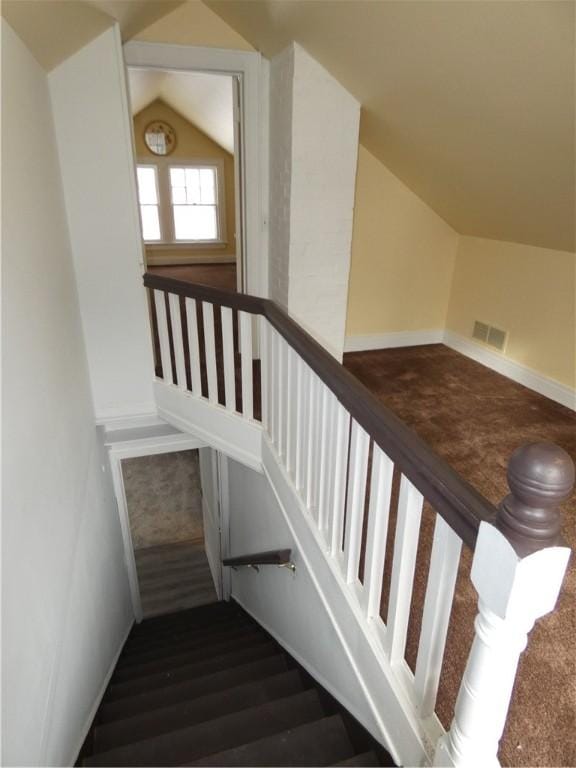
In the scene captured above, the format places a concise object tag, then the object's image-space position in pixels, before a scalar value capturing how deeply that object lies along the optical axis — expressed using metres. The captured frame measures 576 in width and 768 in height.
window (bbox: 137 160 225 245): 7.34
